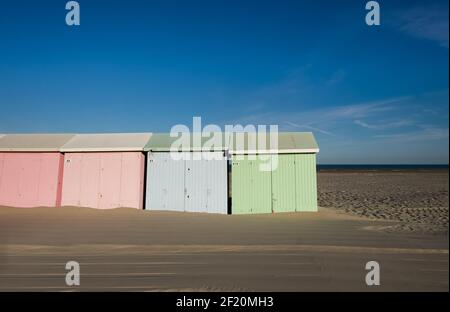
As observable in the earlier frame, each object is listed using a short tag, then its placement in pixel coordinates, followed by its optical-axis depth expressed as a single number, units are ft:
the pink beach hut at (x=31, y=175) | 41.14
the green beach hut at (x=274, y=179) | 39.17
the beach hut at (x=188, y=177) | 39.73
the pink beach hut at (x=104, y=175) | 40.63
